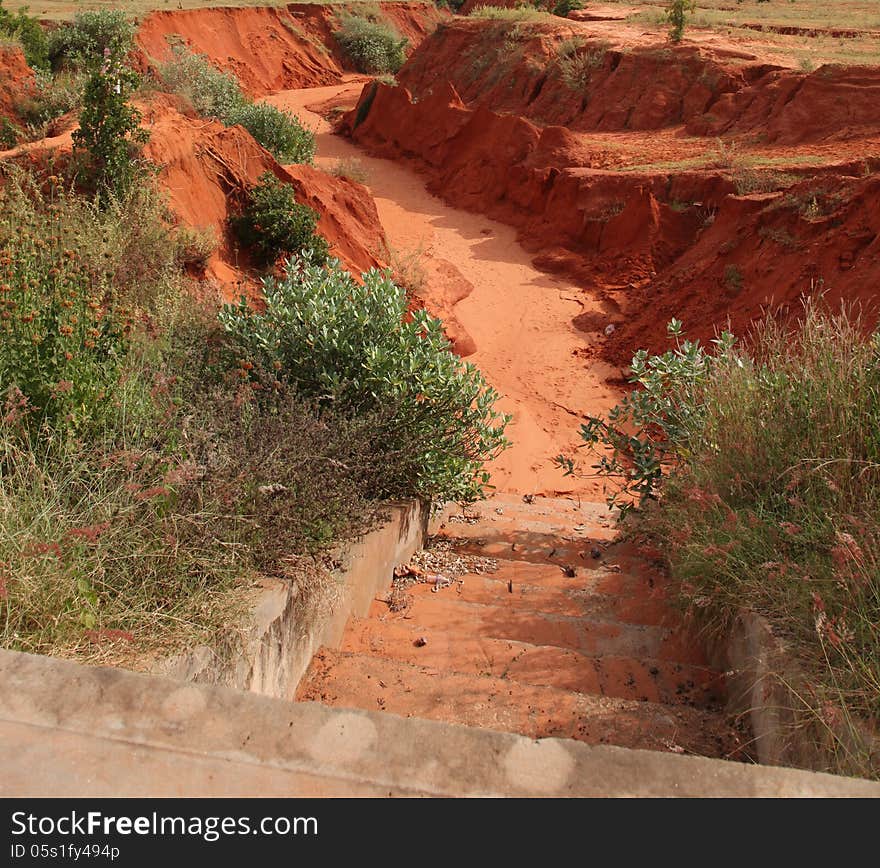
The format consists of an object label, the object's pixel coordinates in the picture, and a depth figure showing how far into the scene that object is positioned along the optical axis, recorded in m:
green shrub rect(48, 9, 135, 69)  19.30
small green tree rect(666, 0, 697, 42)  18.23
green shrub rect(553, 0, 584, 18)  24.36
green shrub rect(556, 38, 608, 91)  18.77
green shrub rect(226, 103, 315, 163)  14.11
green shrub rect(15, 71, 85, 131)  12.05
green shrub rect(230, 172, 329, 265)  9.58
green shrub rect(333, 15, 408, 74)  30.03
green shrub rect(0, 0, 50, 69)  17.98
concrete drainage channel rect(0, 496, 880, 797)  2.15
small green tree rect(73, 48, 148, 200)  8.05
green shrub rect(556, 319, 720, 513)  5.34
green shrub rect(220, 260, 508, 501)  5.00
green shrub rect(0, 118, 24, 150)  10.21
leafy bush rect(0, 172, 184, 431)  3.74
